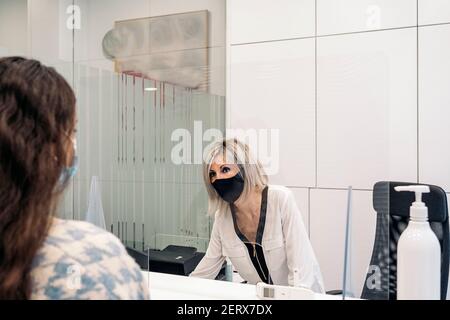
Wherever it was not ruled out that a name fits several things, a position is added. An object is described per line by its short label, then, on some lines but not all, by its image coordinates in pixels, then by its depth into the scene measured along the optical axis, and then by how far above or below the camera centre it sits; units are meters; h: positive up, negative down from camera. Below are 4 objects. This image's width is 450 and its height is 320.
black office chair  0.94 -0.21
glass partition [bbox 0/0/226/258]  1.22 +0.04
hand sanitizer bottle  0.75 -0.19
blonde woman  1.15 -0.20
